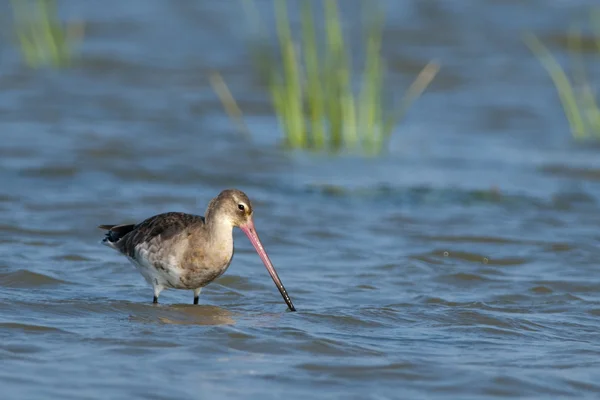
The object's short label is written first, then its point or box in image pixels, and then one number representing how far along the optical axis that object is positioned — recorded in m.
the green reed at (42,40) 13.79
